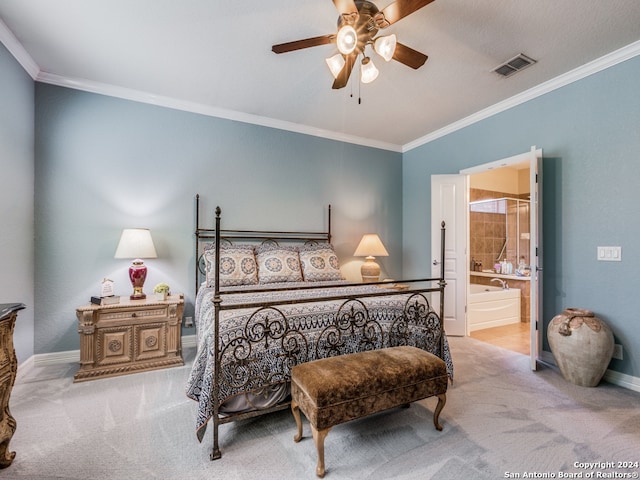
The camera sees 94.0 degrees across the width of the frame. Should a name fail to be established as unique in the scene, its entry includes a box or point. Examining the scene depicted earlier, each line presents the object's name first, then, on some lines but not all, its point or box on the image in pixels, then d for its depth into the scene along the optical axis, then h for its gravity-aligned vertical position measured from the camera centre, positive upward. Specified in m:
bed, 1.69 -0.64
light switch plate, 2.58 -0.12
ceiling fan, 1.71 +1.28
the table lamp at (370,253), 4.09 -0.17
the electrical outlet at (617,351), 2.56 -0.95
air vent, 2.62 +1.60
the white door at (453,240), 3.94 +0.01
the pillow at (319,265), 3.46 -0.29
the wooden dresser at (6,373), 1.44 -0.66
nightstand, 2.60 -0.89
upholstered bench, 1.53 -0.80
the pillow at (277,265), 3.28 -0.28
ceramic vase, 2.45 -0.88
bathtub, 4.16 -0.99
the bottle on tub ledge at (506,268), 5.31 -0.49
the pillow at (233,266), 3.08 -0.28
